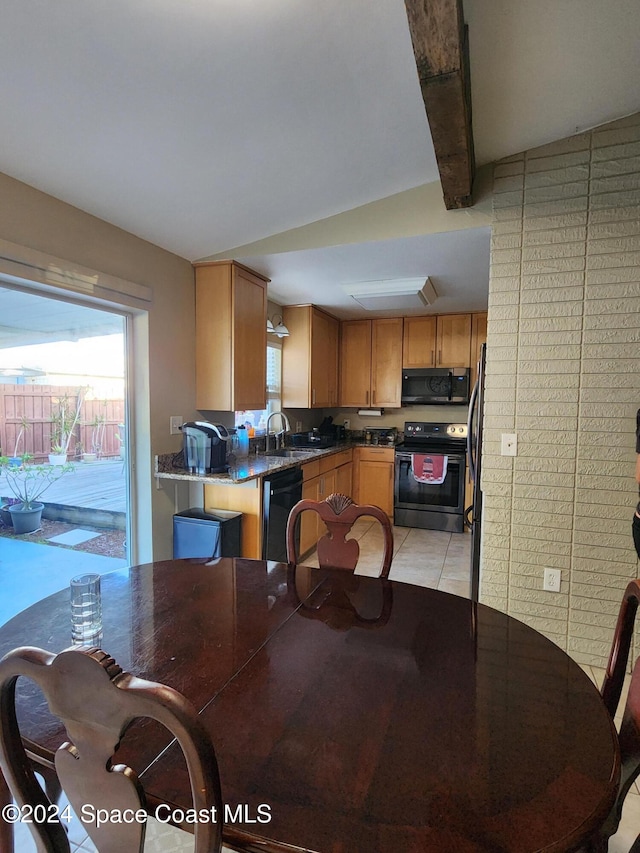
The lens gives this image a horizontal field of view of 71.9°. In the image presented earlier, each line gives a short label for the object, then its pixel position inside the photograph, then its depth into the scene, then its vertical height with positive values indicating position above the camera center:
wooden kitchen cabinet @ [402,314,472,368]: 4.88 +0.72
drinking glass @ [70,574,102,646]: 1.15 -0.57
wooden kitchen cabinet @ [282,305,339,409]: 4.56 +0.49
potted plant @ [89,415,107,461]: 2.66 -0.19
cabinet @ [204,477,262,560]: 3.03 -0.73
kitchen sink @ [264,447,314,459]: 3.99 -0.47
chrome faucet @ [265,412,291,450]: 4.54 -0.28
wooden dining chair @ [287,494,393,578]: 1.73 -0.50
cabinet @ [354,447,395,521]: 4.98 -0.81
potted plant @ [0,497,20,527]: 2.20 -0.55
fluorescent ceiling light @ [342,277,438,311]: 3.60 +0.95
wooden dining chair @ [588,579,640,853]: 0.90 -0.68
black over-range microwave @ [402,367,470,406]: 4.88 +0.22
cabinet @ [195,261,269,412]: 3.14 +0.50
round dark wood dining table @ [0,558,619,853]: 0.68 -0.63
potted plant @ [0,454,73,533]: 2.22 -0.45
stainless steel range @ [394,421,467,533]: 4.55 -0.85
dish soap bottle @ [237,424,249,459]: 3.73 -0.34
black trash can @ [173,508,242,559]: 2.83 -0.86
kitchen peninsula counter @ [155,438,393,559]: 2.85 -0.56
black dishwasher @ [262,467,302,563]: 3.05 -0.75
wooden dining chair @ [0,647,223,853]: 0.56 -0.45
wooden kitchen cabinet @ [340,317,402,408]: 5.17 +0.50
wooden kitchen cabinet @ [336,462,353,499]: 4.62 -0.81
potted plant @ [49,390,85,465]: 2.43 -0.15
